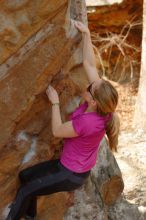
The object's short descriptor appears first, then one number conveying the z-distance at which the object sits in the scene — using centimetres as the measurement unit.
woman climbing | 345
